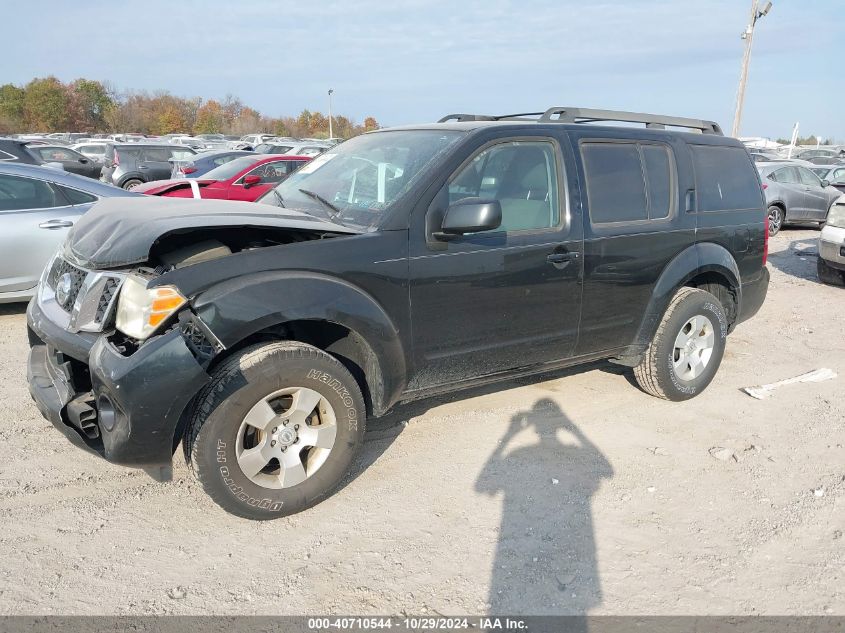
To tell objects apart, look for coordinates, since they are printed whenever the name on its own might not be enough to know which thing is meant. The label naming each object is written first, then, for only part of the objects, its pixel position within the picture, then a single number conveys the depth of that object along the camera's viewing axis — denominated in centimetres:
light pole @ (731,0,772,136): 2140
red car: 1136
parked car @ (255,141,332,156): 2326
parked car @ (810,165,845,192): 1718
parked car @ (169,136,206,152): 2975
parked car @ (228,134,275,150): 2947
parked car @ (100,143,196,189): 1738
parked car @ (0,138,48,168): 1010
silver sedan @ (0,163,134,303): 590
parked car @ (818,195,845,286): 869
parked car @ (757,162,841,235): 1421
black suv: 286
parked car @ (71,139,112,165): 2423
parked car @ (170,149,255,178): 1472
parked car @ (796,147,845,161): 2983
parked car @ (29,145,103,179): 1688
